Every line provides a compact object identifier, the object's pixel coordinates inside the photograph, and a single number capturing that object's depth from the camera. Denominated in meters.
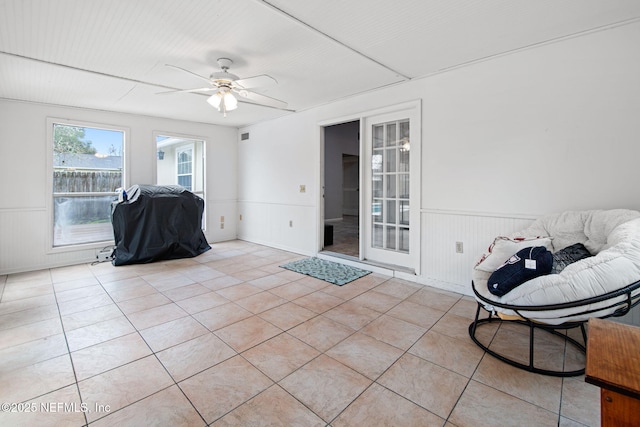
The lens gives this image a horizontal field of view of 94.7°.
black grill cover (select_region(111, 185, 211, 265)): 4.57
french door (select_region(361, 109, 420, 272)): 3.71
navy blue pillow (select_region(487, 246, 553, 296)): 1.94
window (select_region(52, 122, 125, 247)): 4.65
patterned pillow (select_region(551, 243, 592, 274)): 2.18
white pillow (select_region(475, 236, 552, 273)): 2.34
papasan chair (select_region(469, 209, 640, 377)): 1.69
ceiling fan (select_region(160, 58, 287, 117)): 3.01
